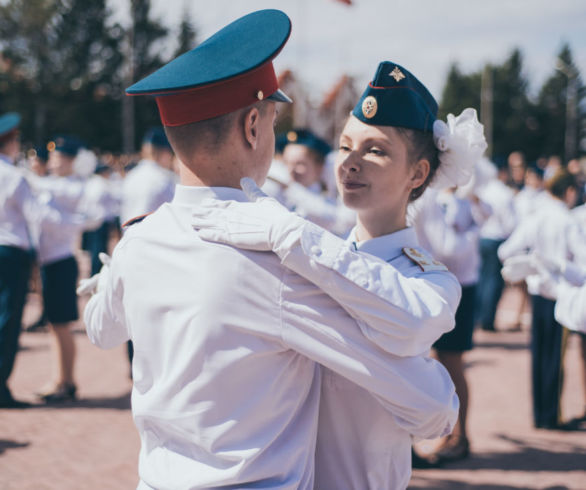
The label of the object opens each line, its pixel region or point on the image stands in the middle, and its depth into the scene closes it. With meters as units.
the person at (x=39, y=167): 8.80
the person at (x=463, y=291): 4.54
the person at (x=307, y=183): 5.12
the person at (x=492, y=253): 9.27
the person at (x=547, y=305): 5.23
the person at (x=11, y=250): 5.54
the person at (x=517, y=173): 13.01
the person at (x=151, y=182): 5.95
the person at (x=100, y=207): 10.52
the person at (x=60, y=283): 5.85
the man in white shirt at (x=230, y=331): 1.45
